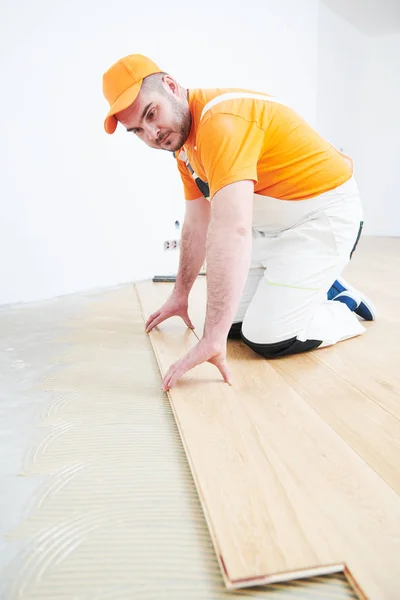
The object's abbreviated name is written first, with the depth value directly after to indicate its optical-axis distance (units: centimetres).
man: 143
